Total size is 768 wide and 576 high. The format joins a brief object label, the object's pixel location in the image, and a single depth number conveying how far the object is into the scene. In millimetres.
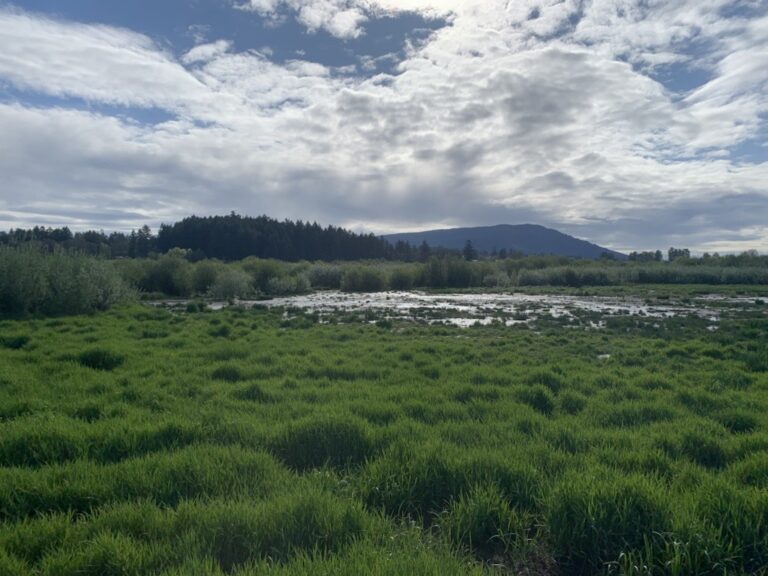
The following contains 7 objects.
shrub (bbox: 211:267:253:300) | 44750
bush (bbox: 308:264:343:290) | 62438
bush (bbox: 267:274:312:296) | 52781
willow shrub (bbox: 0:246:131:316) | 21141
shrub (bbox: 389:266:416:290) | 60031
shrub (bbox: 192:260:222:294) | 49625
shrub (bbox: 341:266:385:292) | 57250
